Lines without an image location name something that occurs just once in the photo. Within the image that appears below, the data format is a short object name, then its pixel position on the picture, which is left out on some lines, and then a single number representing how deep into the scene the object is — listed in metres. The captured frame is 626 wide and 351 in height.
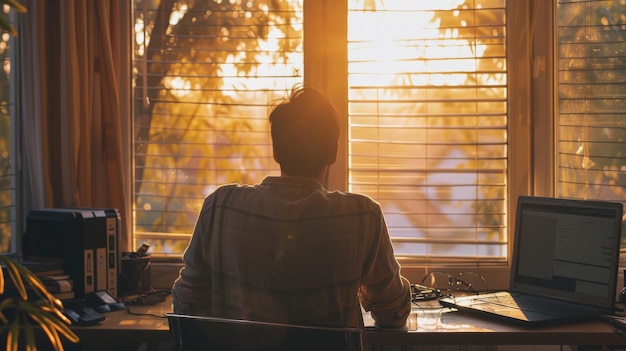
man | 1.96
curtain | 3.05
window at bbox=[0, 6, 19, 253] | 3.14
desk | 2.34
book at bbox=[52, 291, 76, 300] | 2.68
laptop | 2.55
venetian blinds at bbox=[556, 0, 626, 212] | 3.05
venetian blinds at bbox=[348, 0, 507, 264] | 3.12
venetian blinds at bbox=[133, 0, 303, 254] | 3.19
